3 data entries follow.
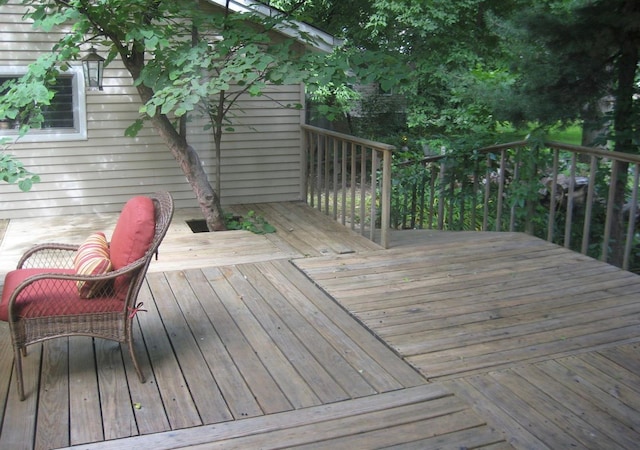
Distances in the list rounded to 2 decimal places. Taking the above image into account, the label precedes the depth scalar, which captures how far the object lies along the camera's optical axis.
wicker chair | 3.08
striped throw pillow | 3.18
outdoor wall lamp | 5.57
